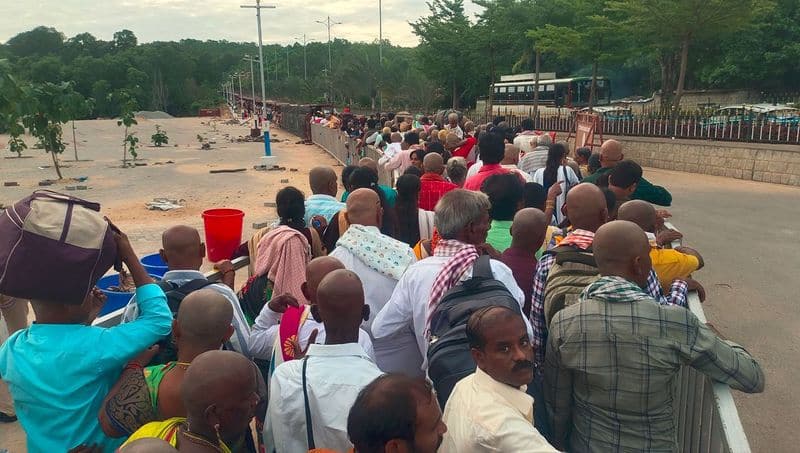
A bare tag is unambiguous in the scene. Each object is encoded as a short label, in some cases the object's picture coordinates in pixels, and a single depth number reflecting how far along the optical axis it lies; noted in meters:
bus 32.38
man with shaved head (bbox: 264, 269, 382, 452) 2.13
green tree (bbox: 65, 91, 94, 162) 19.27
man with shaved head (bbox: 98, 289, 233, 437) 2.10
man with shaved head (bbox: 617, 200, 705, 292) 3.23
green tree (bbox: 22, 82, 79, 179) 18.92
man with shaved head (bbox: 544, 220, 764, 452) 2.24
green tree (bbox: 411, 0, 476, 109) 37.03
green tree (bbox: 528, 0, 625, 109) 25.89
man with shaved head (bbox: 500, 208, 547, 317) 3.14
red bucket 5.14
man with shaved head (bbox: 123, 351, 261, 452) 1.81
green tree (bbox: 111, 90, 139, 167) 23.17
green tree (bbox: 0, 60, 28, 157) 7.95
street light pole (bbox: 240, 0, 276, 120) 22.25
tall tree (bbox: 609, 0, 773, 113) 19.80
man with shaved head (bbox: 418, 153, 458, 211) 5.55
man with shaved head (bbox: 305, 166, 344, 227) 4.57
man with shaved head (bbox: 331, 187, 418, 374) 3.09
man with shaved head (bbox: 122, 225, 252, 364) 2.75
